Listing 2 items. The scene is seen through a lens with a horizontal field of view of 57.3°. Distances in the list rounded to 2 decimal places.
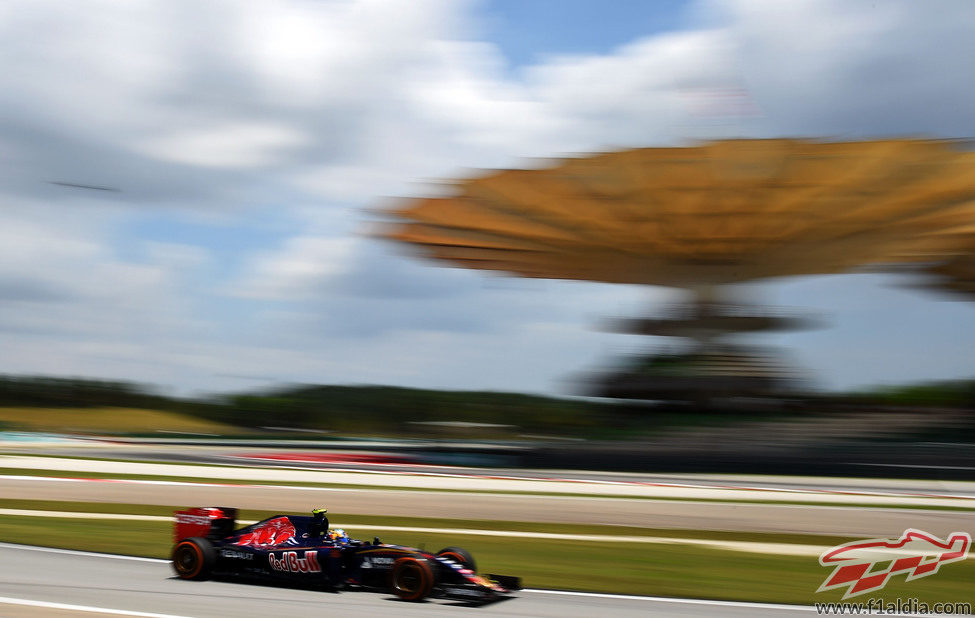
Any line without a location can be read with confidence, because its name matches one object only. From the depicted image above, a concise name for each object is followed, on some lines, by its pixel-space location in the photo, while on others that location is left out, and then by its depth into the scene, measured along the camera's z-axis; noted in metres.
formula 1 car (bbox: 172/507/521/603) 9.93
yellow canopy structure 35.97
